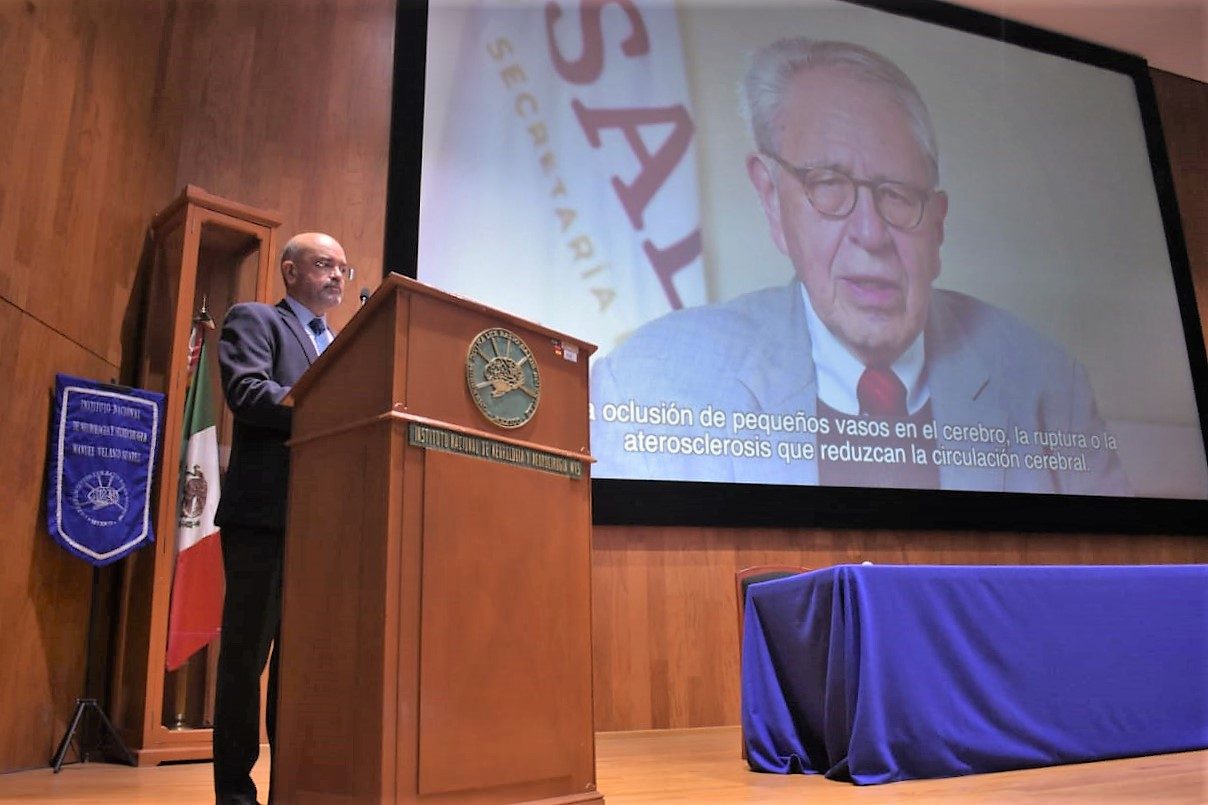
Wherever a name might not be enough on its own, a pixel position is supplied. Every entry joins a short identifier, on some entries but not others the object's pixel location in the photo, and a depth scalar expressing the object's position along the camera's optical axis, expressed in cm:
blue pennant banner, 307
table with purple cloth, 246
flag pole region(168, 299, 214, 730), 331
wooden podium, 143
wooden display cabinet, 320
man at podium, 171
